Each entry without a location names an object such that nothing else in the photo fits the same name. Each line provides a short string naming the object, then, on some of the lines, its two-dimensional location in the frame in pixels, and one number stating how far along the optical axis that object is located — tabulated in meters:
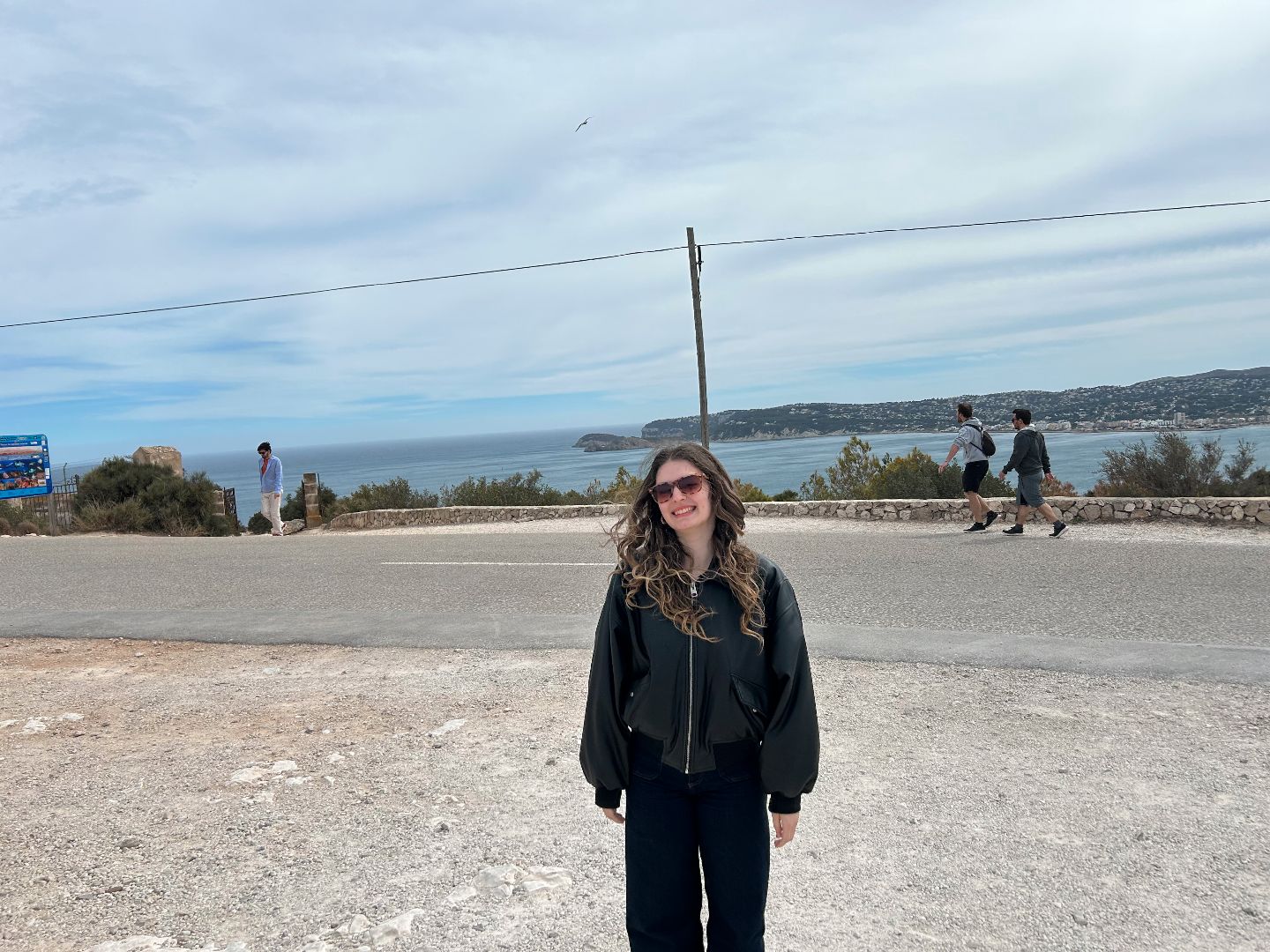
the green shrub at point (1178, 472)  14.64
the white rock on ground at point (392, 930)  3.19
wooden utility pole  18.41
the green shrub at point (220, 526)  20.66
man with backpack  12.48
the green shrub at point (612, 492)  19.09
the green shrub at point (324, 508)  23.62
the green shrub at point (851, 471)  24.36
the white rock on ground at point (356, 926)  3.25
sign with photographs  19.06
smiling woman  2.42
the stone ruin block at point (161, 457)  22.66
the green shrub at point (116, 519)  19.28
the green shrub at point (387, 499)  21.05
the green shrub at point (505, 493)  20.69
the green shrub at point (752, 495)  17.48
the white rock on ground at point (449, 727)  5.33
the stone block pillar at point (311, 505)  19.50
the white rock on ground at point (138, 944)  3.19
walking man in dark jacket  11.74
